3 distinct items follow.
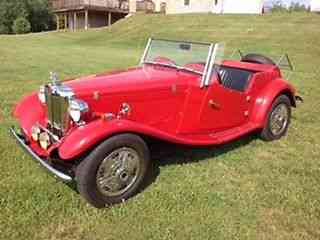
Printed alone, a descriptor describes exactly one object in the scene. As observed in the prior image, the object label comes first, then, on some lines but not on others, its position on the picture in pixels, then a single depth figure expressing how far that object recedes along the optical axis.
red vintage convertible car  3.34
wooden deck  32.94
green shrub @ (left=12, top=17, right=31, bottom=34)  35.77
